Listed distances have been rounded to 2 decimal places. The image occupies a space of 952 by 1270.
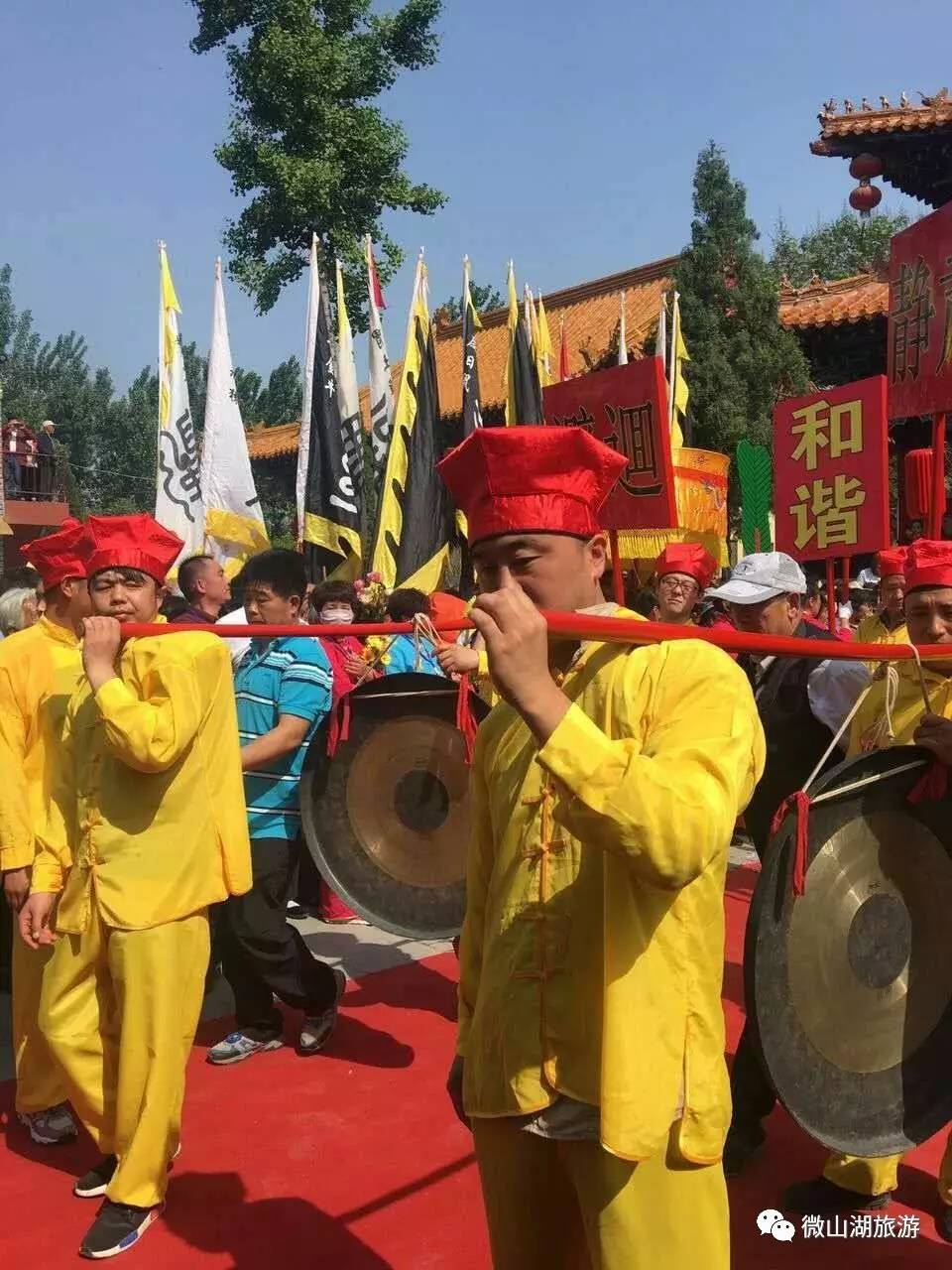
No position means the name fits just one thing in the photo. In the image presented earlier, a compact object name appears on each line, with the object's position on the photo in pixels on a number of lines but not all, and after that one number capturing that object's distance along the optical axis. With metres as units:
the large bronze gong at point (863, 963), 2.04
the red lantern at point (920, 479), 5.51
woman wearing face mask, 4.63
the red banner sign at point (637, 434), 6.21
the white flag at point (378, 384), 11.52
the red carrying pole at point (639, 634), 1.65
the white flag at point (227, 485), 9.52
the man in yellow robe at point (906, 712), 2.96
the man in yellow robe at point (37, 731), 3.51
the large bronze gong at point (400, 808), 3.66
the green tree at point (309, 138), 16.39
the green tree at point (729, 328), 15.70
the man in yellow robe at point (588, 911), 1.51
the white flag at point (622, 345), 13.28
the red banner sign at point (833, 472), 5.97
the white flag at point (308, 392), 9.75
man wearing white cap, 3.42
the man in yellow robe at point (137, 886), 2.93
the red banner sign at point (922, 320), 5.39
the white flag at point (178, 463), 9.52
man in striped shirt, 4.10
